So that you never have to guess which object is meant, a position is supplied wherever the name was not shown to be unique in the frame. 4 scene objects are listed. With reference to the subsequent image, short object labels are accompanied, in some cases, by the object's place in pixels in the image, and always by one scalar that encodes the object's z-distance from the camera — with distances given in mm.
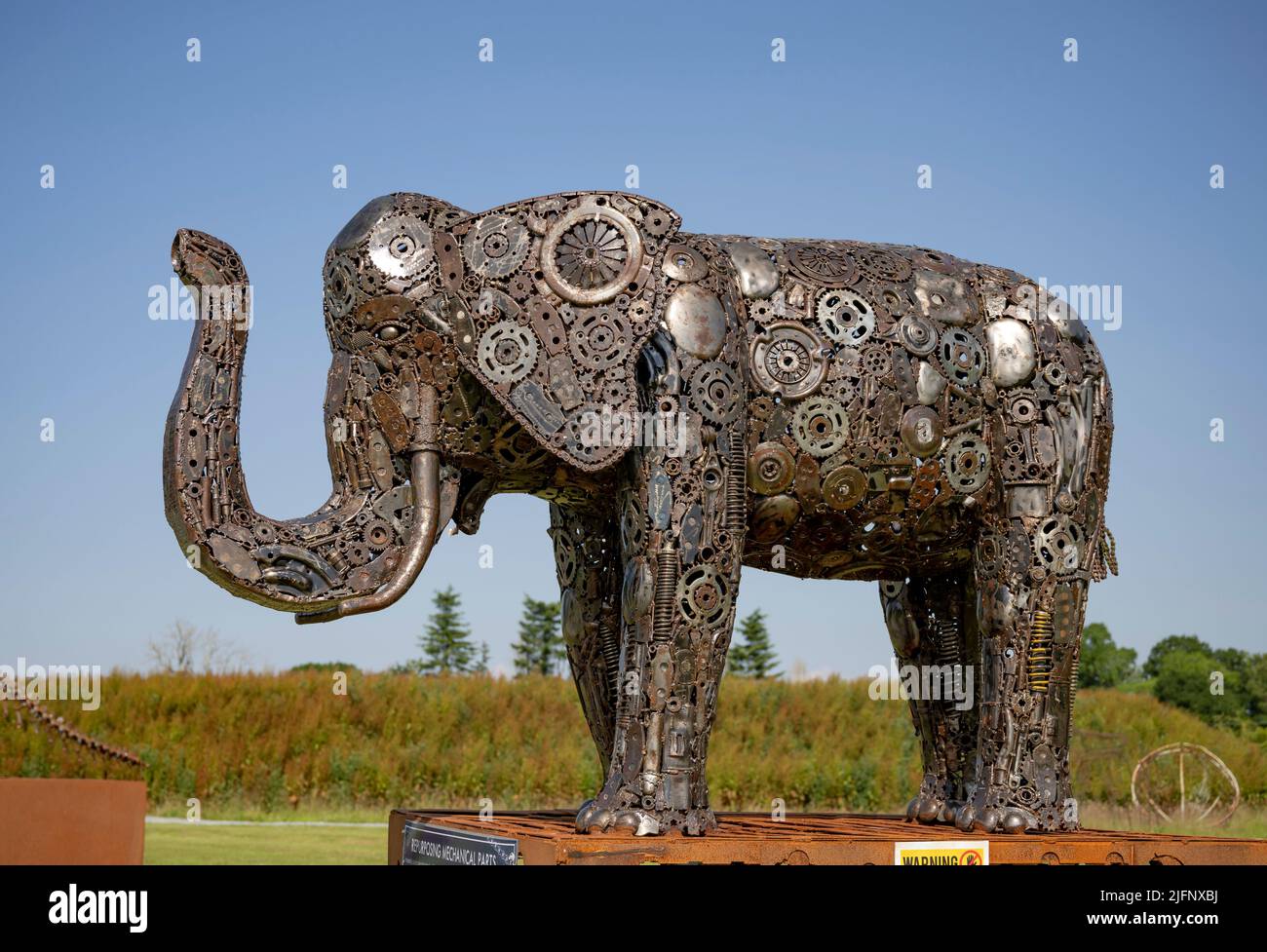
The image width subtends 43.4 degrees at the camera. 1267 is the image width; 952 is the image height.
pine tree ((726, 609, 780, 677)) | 29672
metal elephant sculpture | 6824
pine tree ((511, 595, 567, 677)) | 27734
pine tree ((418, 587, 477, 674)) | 31453
